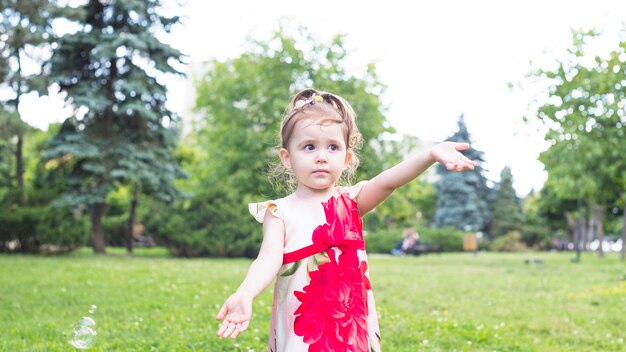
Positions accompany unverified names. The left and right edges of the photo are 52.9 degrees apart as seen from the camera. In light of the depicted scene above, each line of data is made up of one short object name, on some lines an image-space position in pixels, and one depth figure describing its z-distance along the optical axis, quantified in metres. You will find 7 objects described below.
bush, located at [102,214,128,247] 29.89
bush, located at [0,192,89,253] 19.23
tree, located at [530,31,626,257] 17.84
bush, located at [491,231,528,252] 41.69
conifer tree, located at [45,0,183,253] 20.00
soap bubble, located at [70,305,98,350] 3.93
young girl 2.77
